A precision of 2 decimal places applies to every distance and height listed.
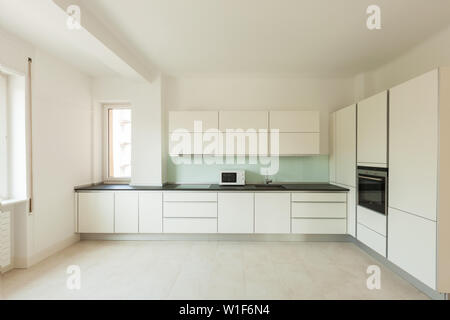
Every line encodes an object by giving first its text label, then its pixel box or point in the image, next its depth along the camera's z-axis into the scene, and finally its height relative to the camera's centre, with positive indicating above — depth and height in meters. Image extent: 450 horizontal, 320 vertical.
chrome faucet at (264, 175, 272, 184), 3.80 -0.38
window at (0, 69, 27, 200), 2.56 +0.19
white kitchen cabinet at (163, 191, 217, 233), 3.31 -0.79
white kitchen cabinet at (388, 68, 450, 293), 1.85 -0.18
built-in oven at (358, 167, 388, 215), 2.48 -0.37
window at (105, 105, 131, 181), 3.90 +0.25
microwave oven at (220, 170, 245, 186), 3.60 -0.32
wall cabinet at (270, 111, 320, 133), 3.46 +0.53
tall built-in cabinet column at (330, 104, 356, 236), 3.12 +0.03
